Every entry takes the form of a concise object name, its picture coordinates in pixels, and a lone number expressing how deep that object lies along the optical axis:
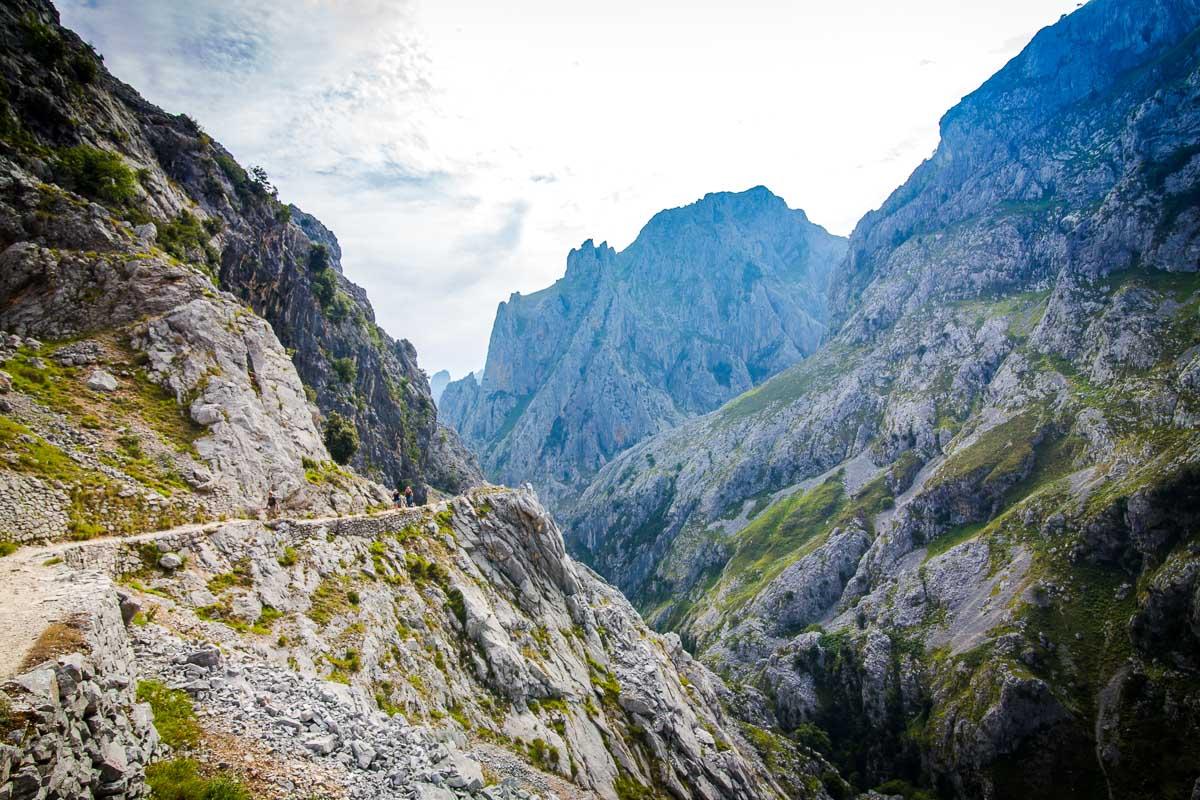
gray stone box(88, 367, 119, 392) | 34.19
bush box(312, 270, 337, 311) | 115.25
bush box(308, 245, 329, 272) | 119.06
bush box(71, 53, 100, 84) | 62.56
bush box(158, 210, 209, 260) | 57.84
